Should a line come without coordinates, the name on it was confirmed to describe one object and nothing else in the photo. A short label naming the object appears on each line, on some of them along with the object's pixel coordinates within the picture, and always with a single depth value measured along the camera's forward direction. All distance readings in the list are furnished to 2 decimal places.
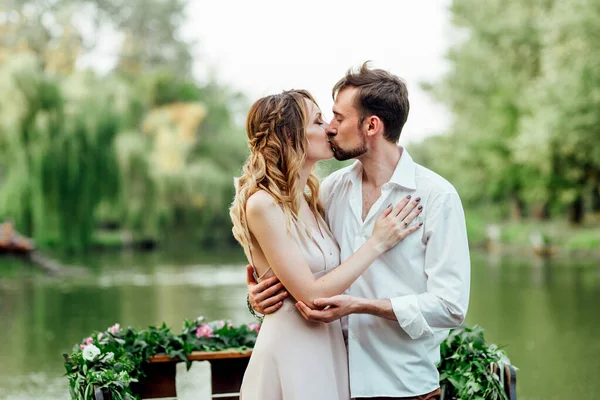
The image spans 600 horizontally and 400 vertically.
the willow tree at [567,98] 26.34
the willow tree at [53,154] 23.56
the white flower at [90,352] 4.06
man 3.41
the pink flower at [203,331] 4.67
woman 3.47
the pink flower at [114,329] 4.56
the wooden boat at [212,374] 4.48
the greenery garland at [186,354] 4.01
